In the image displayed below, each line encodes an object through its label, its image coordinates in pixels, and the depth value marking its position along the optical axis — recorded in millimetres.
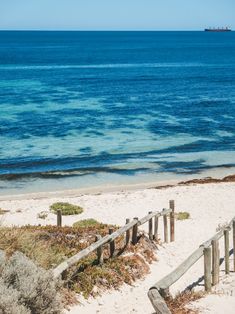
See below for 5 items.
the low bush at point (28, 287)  8087
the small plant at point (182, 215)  20648
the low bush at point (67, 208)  21850
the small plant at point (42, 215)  21291
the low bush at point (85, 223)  19078
